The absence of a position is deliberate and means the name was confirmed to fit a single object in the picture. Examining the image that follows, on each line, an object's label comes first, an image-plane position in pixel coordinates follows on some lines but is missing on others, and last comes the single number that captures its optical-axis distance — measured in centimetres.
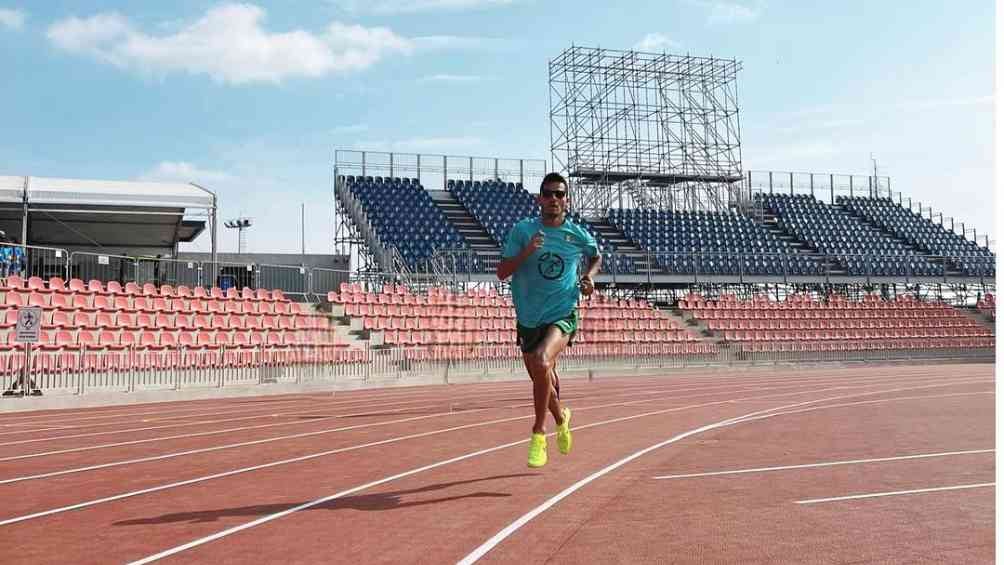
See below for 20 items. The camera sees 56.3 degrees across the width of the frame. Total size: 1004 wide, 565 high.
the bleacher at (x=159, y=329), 1686
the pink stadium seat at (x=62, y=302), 1797
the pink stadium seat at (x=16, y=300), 1731
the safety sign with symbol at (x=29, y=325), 1498
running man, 615
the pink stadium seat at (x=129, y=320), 1872
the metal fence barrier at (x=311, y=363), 1612
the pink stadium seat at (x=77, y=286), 1844
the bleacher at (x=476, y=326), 2506
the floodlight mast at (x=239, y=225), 6831
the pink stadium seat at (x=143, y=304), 1937
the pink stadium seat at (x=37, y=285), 1788
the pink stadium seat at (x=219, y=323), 2052
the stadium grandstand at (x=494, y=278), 1906
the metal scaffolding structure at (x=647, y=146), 4975
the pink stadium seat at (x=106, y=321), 1815
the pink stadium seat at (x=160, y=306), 1972
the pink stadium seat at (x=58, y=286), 1828
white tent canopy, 2369
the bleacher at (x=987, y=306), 3980
